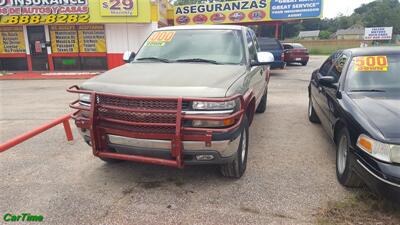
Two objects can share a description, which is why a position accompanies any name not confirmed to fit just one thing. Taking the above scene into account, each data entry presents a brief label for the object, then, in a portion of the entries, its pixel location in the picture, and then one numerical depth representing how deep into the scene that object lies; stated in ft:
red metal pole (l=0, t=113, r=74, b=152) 11.80
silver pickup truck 10.75
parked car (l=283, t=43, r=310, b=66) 63.72
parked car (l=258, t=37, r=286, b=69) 46.39
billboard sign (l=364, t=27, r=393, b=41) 96.89
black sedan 9.59
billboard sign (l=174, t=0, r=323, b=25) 68.08
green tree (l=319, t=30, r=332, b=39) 261.03
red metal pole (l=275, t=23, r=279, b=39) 73.06
